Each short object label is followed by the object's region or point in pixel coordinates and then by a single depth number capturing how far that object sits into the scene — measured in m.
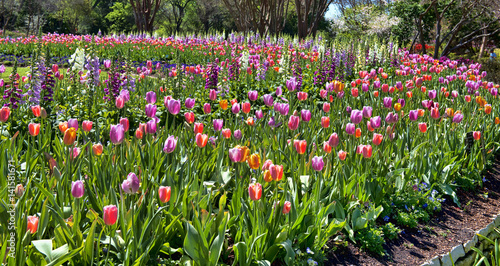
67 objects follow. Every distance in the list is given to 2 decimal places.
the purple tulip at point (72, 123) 2.92
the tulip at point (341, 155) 3.12
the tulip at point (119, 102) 3.26
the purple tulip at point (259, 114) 3.91
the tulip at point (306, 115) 3.67
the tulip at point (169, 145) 2.63
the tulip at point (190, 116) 3.40
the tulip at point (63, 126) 2.96
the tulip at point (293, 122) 3.43
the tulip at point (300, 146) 2.90
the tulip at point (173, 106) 3.21
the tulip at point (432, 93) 5.16
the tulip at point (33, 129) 2.76
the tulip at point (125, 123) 2.94
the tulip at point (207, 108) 3.82
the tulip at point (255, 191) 2.24
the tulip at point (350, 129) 3.43
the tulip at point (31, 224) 1.88
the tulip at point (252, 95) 4.29
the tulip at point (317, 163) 2.72
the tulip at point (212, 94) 4.20
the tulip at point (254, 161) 2.56
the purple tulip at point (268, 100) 4.13
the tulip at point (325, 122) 3.72
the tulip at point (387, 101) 4.30
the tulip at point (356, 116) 3.61
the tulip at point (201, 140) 2.80
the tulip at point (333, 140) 3.12
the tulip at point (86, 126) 3.04
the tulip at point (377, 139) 3.32
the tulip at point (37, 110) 3.26
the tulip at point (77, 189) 2.03
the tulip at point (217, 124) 3.35
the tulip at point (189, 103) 3.71
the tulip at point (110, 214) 1.91
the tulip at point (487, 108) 4.68
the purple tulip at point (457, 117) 4.21
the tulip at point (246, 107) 3.74
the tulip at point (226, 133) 3.22
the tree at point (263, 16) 20.48
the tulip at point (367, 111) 3.94
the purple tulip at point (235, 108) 3.72
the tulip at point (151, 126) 2.99
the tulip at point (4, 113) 2.92
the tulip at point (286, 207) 2.36
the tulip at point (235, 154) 2.59
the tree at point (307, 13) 18.36
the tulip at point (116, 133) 2.60
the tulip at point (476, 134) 3.98
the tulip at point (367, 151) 3.08
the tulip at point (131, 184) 2.09
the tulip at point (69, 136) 2.57
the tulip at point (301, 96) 4.42
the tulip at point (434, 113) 4.09
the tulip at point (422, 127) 3.89
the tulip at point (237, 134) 3.22
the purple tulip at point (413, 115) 4.02
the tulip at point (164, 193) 2.17
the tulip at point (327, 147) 3.15
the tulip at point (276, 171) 2.44
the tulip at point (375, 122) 3.54
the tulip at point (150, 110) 3.19
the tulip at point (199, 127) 3.09
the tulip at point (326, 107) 4.12
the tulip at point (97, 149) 2.71
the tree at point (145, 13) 21.30
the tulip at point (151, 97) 3.52
